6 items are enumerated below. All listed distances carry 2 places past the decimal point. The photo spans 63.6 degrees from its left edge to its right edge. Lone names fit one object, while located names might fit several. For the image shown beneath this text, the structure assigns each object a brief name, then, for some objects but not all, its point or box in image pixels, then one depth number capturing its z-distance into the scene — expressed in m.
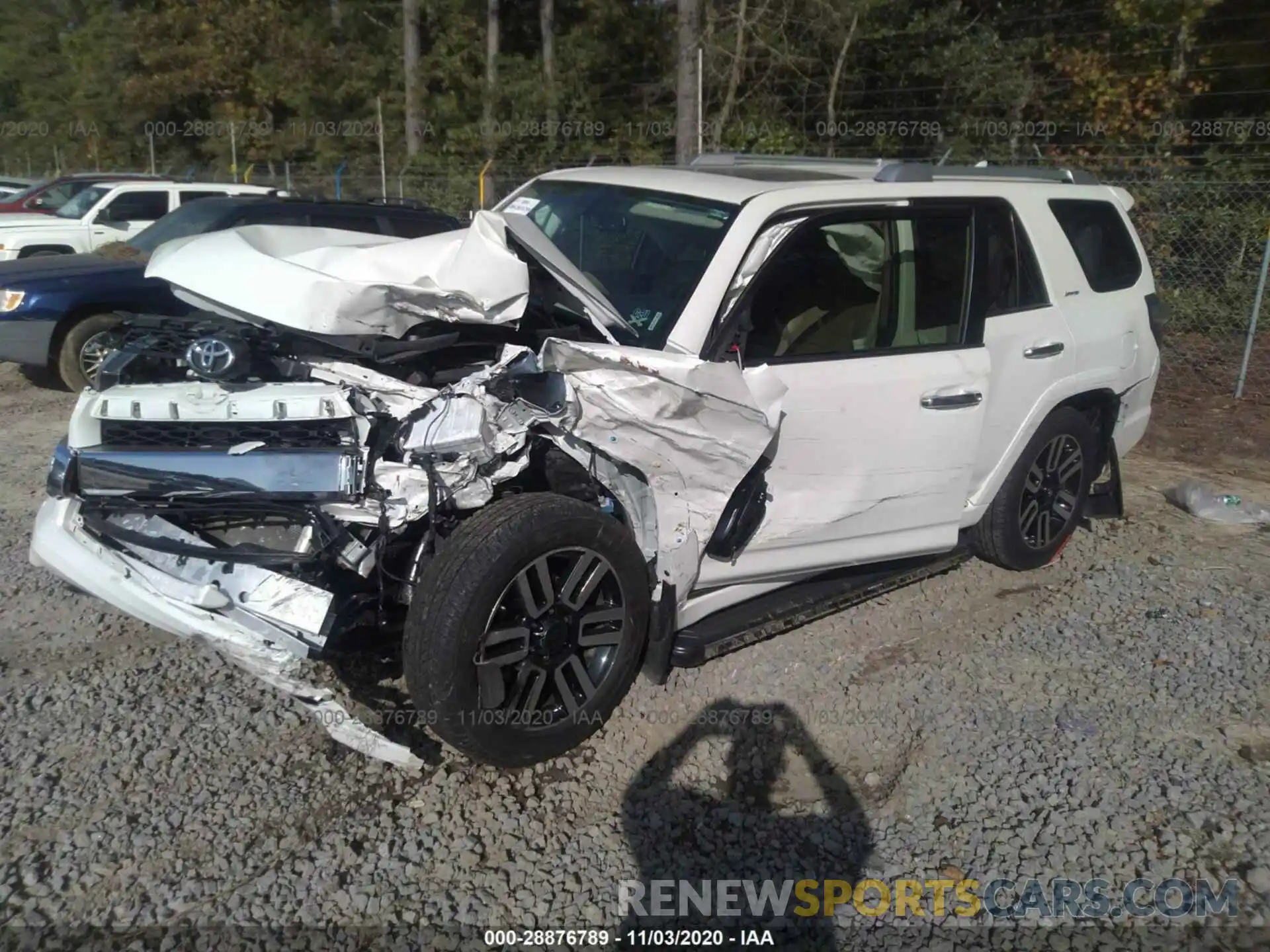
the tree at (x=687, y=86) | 12.47
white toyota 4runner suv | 3.13
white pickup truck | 11.83
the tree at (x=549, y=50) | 24.02
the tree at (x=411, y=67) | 25.08
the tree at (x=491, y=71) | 23.82
